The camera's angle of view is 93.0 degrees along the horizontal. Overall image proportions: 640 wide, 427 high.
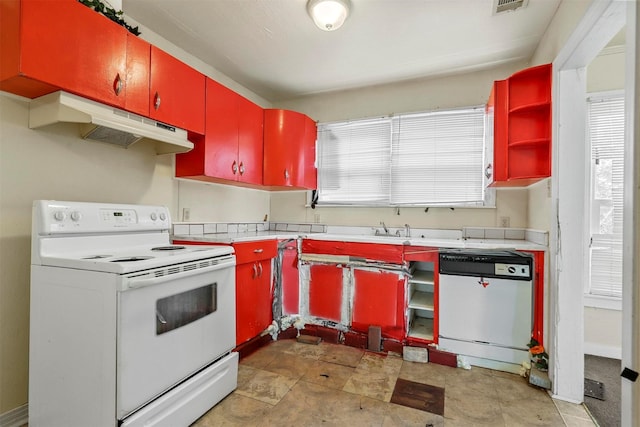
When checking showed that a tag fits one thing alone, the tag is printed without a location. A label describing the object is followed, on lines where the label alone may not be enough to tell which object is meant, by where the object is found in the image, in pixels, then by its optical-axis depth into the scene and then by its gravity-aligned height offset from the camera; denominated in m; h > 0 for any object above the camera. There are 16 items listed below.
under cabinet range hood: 1.59 +0.52
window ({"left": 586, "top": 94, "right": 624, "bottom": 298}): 2.55 +0.23
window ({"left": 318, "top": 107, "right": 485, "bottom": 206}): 2.99 +0.61
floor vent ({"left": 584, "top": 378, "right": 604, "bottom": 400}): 1.98 -1.14
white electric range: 1.33 -0.56
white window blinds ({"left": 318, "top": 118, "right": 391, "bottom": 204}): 3.35 +0.62
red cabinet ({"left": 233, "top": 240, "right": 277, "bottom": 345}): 2.40 -0.62
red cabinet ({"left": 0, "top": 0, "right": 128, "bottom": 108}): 1.40 +0.81
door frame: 1.89 -0.01
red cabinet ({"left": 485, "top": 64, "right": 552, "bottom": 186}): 2.15 +0.69
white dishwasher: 2.22 -0.67
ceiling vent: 2.01 +1.44
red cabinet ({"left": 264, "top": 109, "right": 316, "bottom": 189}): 3.18 +0.70
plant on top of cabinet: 1.68 +1.15
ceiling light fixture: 1.97 +1.35
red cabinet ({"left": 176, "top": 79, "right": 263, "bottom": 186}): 2.48 +0.62
